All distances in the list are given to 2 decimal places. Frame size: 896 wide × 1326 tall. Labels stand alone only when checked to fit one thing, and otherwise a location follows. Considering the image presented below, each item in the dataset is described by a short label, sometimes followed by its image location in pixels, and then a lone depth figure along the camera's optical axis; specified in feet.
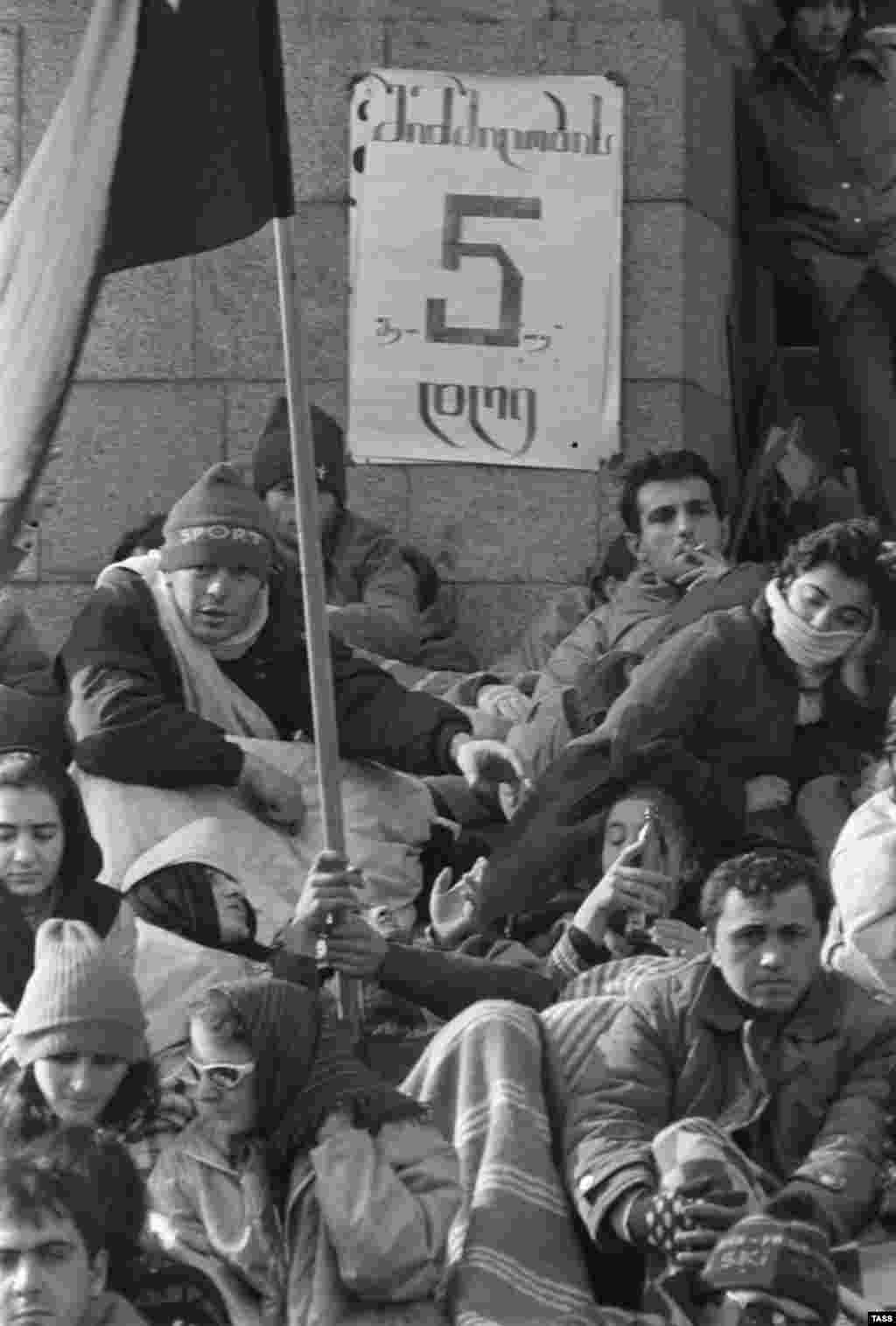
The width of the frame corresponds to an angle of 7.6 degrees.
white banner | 65.21
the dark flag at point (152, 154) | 49.80
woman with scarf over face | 54.65
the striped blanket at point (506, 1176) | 45.91
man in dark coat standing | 67.15
